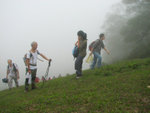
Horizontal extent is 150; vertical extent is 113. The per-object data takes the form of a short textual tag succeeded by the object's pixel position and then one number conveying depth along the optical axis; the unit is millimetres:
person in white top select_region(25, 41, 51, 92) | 8070
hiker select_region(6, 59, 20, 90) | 11945
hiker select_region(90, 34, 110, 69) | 10875
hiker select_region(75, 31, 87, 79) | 8632
